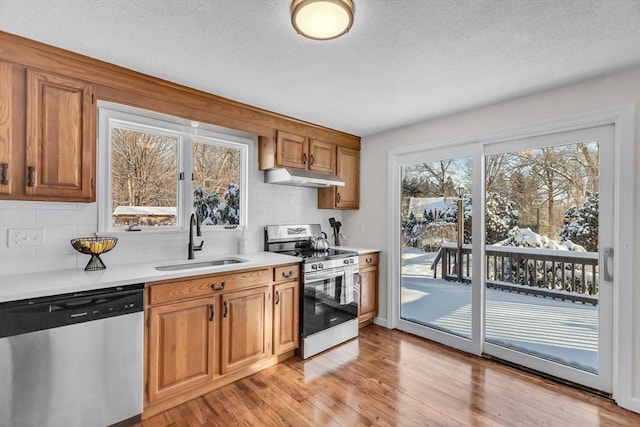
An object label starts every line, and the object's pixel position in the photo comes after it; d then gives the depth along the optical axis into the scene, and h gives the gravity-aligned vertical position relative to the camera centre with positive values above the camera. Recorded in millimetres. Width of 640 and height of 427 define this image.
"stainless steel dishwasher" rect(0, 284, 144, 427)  1600 -837
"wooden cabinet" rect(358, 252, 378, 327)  3594 -894
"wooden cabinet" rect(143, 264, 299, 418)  2068 -906
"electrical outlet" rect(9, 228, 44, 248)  2035 -172
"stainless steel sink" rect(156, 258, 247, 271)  2469 -452
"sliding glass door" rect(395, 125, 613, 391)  2387 -329
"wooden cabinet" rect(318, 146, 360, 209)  3807 +329
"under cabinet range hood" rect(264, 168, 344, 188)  3170 +386
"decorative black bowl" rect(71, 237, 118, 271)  2094 -241
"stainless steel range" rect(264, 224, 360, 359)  2914 -787
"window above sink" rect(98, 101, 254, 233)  2463 +374
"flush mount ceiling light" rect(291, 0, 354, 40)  1424 +954
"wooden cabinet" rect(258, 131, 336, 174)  3178 +664
